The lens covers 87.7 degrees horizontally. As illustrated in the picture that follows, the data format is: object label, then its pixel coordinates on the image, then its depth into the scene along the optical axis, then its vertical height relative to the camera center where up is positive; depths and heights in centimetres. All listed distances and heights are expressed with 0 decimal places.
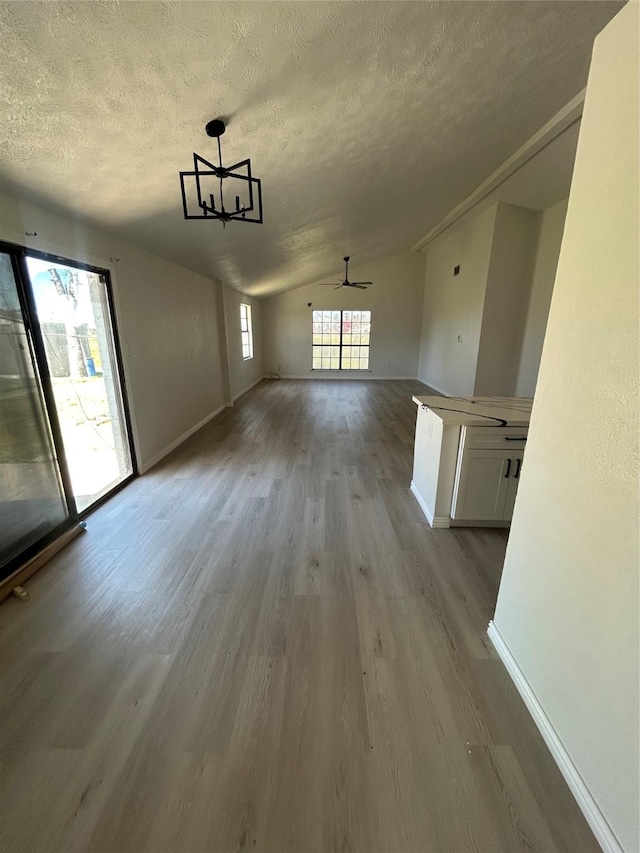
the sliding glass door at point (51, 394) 203 -42
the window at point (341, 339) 949 -2
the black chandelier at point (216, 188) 183 +111
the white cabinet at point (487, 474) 227 -92
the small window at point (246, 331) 773 +15
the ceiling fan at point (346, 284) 720 +136
